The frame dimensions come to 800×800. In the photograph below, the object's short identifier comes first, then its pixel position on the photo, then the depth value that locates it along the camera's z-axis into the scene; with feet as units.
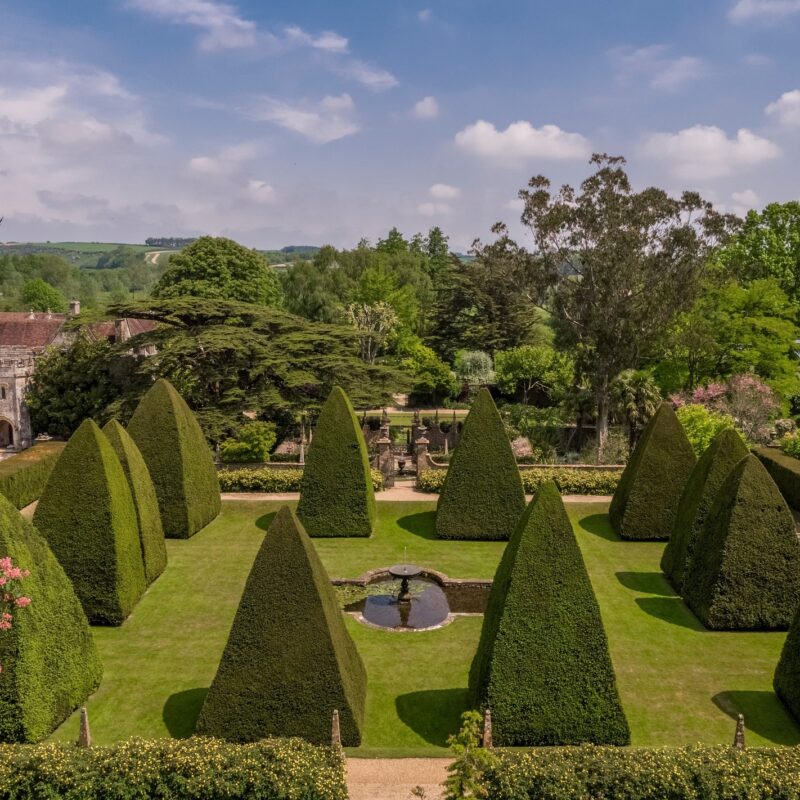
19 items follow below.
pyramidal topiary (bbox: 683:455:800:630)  59.11
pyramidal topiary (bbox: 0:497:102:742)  42.37
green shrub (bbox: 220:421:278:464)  105.40
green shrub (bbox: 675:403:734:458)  104.37
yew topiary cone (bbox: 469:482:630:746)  42.42
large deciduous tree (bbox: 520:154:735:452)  126.21
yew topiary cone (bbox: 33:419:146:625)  60.03
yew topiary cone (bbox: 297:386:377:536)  81.92
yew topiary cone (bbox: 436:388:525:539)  82.23
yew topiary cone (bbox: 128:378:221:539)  81.76
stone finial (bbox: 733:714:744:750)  40.86
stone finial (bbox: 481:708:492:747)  41.50
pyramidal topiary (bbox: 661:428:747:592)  66.54
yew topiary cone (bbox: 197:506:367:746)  41.83
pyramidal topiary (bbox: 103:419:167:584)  67.72
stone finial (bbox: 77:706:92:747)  41.19
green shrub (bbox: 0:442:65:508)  92.38
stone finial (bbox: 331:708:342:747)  40.19
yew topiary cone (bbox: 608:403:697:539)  81.56
